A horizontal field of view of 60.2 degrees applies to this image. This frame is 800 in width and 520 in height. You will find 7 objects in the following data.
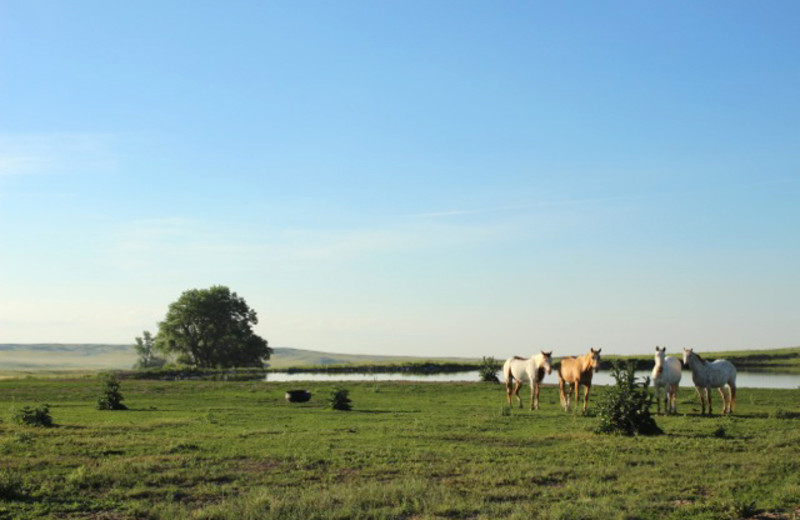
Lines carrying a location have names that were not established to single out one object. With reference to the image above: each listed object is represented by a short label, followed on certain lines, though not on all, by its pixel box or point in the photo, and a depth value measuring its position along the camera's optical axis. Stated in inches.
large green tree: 3565.5
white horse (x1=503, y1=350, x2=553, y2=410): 1199.9
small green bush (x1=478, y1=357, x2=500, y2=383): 1937.7
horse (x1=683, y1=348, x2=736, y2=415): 1074.7
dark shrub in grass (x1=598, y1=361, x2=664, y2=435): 810.8
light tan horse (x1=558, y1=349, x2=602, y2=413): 1113.4
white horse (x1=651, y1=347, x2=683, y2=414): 1071.0
